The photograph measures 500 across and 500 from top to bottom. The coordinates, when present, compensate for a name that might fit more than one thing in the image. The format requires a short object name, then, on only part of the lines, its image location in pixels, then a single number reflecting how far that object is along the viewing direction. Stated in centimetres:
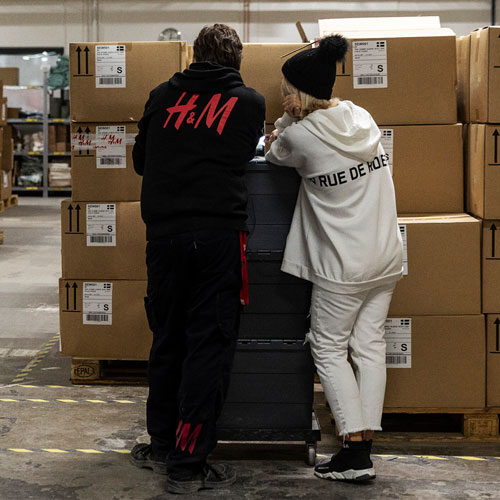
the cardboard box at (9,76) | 1389
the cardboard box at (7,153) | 1100
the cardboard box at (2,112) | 991
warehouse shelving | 1346
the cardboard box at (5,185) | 1132
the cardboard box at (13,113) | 1355
